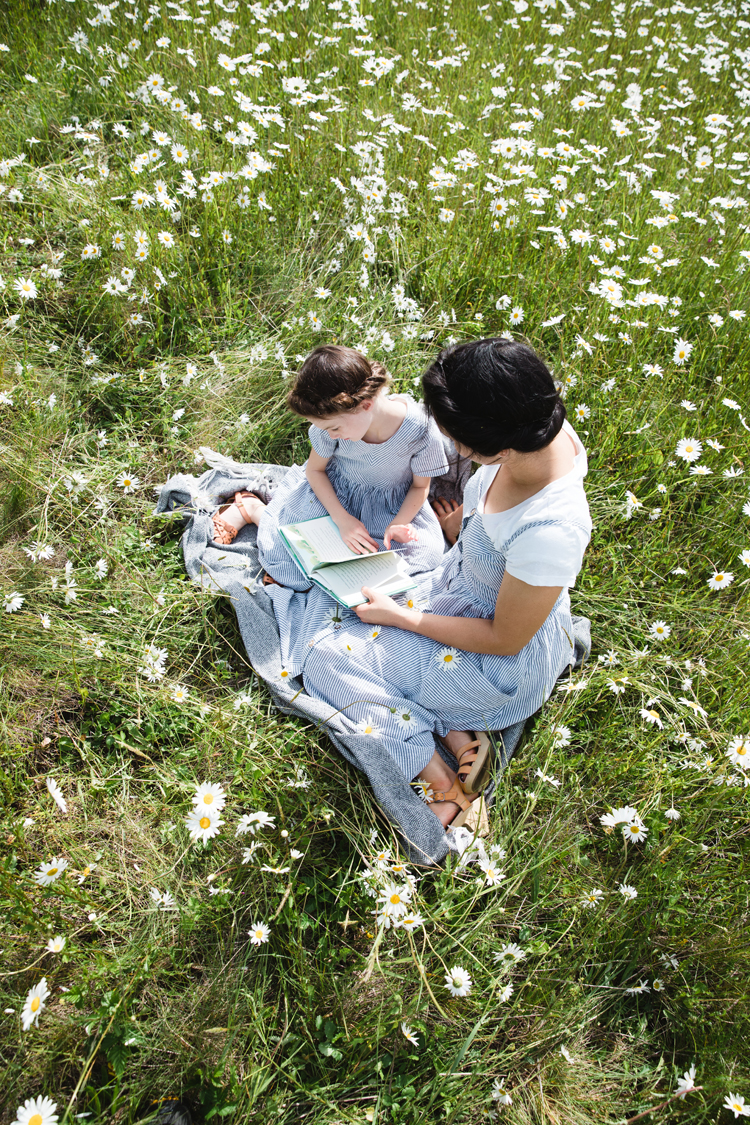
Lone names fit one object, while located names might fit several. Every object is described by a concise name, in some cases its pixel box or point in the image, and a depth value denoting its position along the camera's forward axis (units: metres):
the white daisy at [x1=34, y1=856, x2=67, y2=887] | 1.66
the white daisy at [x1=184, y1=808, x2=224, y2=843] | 1.68
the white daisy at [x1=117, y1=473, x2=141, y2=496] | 2.79
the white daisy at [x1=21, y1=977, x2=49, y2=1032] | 1.45
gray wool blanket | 1.97
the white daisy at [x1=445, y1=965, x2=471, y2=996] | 1.61
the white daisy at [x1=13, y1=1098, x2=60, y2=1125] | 1.34
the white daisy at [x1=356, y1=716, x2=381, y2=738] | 2.06
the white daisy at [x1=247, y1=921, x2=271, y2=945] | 1.66
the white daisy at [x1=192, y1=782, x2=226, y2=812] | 1.70
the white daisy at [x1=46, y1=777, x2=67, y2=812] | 1.76
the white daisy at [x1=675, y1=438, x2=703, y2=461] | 2.60
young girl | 2.26
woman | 1.66
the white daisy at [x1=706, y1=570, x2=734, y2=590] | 2.38
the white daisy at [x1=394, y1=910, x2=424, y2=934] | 1.63
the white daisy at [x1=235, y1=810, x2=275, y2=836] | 1.62
